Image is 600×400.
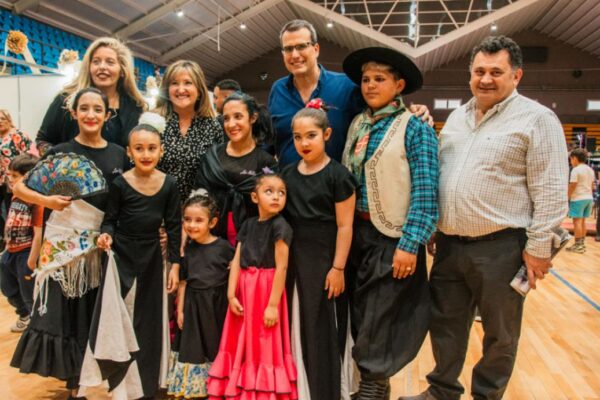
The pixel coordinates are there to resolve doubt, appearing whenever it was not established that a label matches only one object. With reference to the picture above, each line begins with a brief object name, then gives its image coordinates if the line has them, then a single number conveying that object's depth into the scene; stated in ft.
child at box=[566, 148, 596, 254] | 24.59
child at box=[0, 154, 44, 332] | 11.71
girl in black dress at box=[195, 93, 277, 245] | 7.75
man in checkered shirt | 6.58
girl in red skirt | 7.05
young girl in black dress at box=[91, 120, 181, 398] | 7.47
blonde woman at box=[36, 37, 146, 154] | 8.07
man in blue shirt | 8.00
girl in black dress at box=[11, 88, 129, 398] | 7.17
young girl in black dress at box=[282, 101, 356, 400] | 7.03
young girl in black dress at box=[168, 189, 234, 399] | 7.62
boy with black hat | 6.81
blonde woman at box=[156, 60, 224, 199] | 8.43
